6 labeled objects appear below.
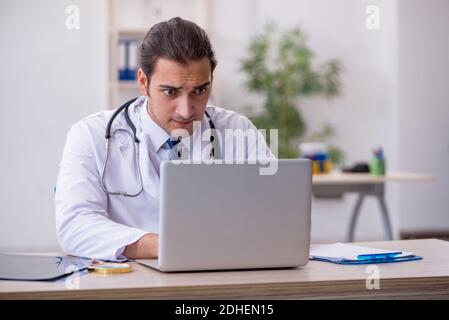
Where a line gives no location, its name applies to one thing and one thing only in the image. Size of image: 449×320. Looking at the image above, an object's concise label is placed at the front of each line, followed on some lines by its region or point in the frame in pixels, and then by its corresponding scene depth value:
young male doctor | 4.05
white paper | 3.74
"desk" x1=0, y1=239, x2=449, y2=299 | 3.37
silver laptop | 3.47
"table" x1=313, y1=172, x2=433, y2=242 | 6.71
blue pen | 3.70
